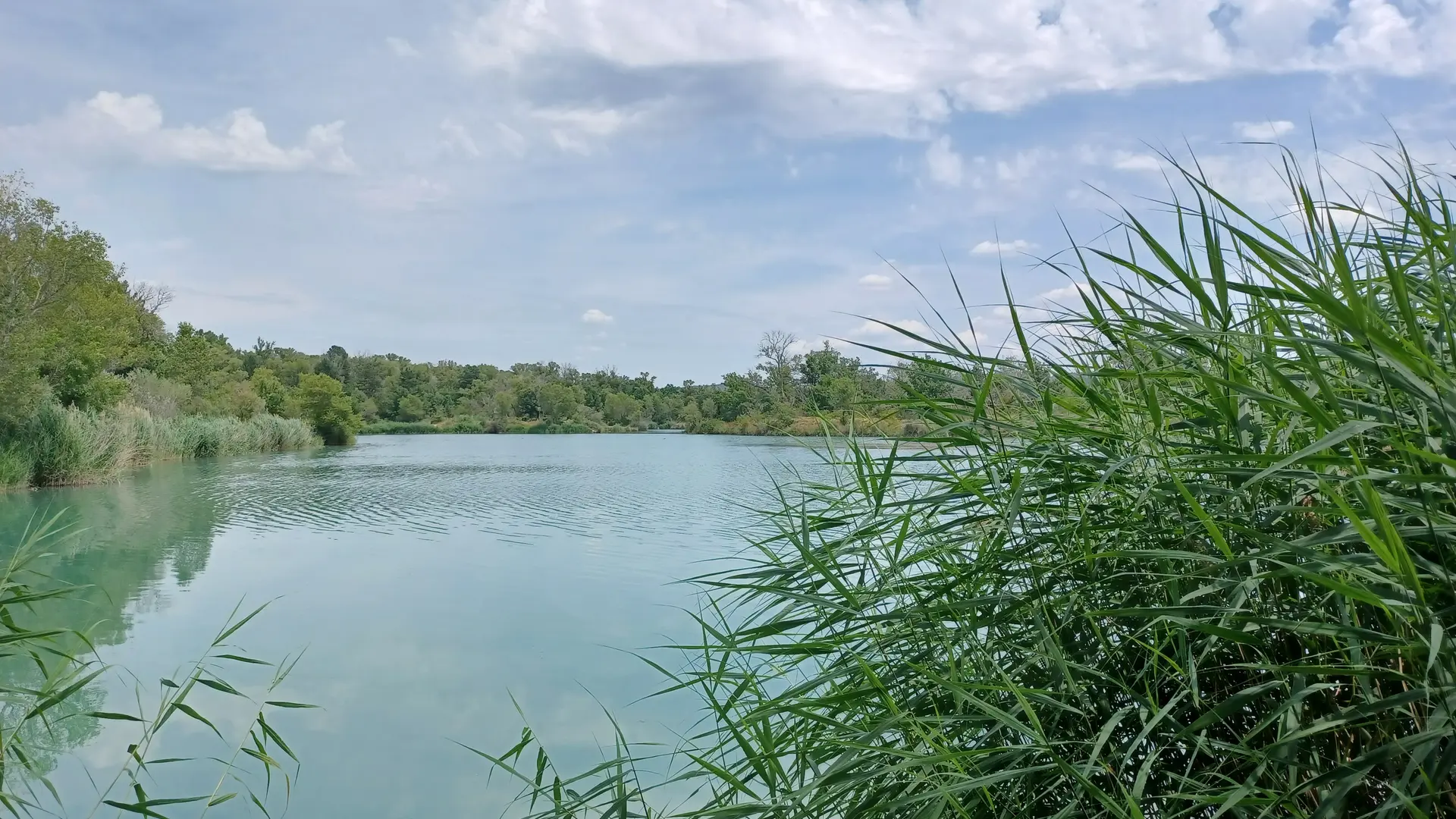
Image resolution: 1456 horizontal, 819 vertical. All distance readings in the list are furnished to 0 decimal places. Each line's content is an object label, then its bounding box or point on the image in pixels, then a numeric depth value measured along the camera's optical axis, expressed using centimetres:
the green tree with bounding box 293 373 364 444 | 3242
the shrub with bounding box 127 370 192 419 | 2298
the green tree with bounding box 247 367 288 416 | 3347
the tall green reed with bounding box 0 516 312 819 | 243
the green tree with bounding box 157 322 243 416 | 2730
